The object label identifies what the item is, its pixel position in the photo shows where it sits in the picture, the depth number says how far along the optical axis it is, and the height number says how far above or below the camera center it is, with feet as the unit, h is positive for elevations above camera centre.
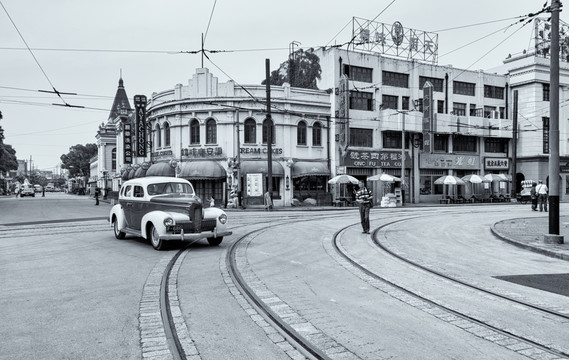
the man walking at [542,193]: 82.38 -2.78
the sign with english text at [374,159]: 116.57 +5.26
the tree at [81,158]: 331.77 +16.41
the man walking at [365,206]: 47.03 -2.85
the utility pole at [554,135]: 38.06 +3.67
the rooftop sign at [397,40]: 121.19 +38.62
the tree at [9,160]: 225.50 +11.06
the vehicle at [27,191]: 216.06 -5.37
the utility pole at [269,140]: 94.53 +8.22
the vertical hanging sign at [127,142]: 129.80 +11.04
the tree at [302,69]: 121.08 +30.47
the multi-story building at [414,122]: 116.88 +15.78
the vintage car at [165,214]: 36.37 -2.92
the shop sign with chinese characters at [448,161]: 129.90 +5.03
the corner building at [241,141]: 105.29 +9.22
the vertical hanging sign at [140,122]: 119.34 +15.31
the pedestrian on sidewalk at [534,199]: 85.40 -4.11
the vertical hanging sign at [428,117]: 119.14 +16.57
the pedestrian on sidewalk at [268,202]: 94.46 -4.79
